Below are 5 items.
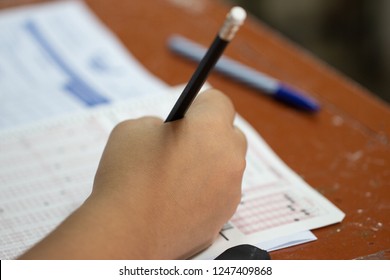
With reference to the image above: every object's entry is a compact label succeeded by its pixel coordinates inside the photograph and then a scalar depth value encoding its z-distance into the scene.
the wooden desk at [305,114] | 1.14
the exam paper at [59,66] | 1.28
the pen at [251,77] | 1.28
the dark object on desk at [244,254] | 1.08
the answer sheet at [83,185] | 1.12
